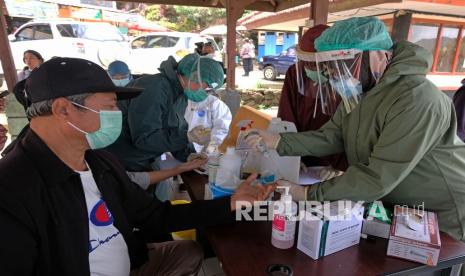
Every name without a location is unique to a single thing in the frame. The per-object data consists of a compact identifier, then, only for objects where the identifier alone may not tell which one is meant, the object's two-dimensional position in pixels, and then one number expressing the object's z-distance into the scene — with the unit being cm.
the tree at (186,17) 2327
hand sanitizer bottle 111
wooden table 104
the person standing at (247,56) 1413
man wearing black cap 104
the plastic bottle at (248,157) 167
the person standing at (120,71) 439
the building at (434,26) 747
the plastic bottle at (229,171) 144
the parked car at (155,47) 1132
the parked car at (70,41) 1012
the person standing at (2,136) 202
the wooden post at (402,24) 761
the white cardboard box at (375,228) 119
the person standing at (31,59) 471
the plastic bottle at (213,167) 154
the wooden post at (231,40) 539
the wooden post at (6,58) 442
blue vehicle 1372
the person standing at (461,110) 283
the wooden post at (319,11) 395
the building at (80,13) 1349
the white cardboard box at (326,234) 107
